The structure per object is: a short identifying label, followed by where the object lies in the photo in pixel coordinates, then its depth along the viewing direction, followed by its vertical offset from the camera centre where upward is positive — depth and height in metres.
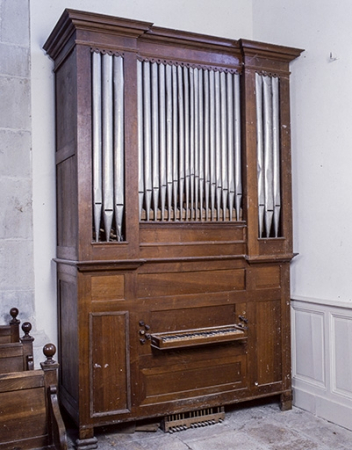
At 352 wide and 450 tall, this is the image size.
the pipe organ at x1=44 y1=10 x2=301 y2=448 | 3.52 +0.09
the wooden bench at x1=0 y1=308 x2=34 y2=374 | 3.13 -0.74
